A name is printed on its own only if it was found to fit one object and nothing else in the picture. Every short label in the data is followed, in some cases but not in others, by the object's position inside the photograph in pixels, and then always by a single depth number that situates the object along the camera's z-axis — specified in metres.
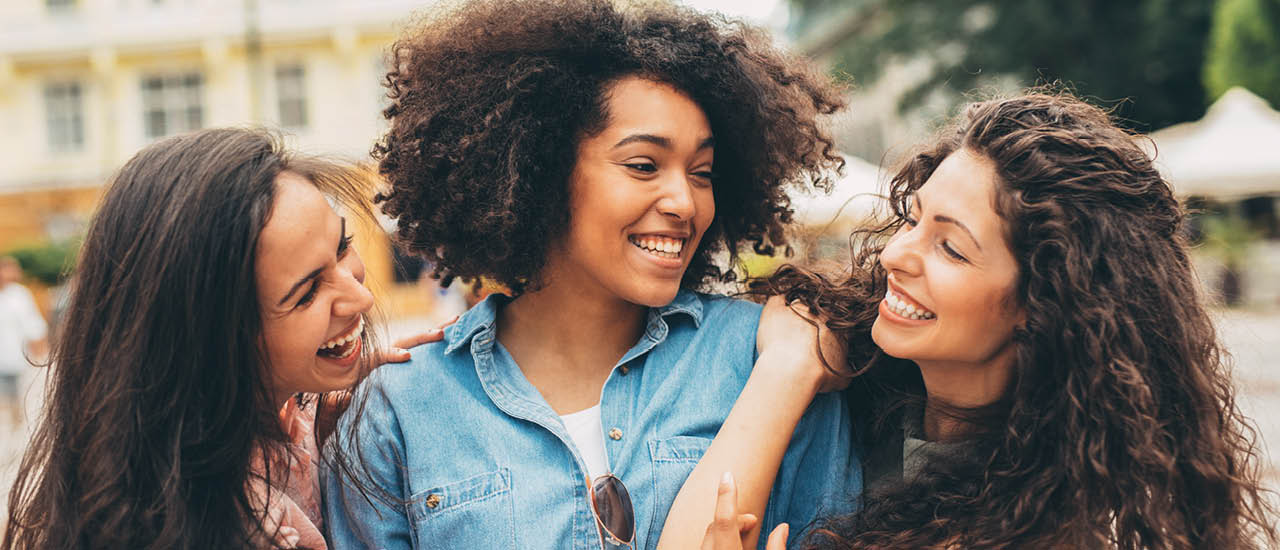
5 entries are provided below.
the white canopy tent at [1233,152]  12.11
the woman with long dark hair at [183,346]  1.98
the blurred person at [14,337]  8.73
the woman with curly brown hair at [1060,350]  2.04
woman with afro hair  2.40
